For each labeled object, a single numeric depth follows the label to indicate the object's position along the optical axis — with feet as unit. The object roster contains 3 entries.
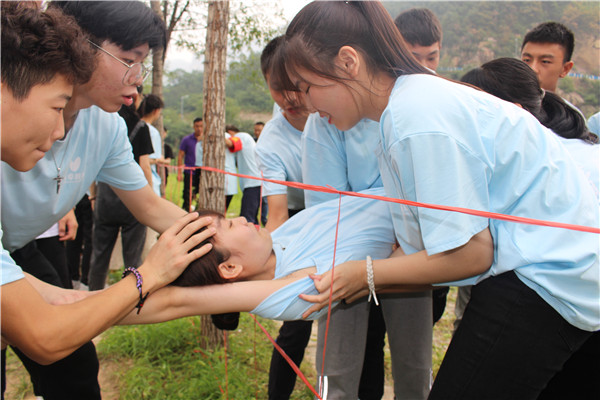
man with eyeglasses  5.95
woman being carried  5.42
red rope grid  3.47
